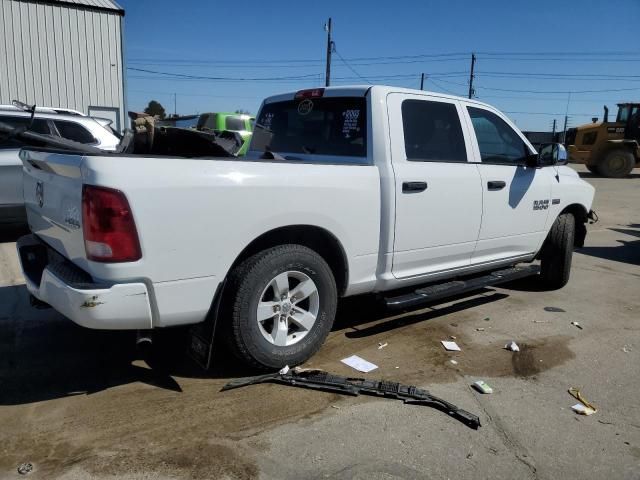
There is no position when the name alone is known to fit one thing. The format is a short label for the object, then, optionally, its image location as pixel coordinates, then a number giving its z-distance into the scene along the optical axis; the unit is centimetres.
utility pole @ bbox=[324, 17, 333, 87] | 3300
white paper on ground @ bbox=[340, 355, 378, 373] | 379
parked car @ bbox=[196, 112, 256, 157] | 1631
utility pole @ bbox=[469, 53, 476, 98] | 5153
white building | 1559
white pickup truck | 282
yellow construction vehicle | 2214
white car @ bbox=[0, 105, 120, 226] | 727
